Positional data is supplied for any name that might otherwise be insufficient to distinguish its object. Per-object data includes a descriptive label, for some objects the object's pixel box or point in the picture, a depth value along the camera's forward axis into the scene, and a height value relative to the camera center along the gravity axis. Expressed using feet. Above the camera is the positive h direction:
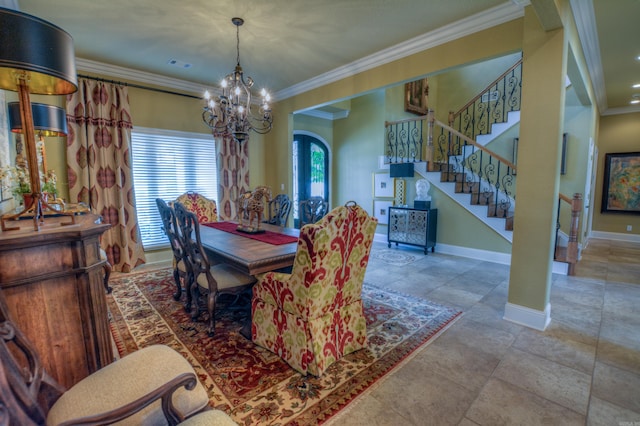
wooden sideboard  3.75 -1.51
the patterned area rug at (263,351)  5.60 -4.21
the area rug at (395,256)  15.85 -4.22
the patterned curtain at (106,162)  12.83 +1.04
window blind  14.89 +0.85
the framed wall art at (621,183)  20.74 -0.08
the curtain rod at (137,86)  13.26 +4.88
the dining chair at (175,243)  8.71 -1.85
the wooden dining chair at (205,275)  7.75 -2.61
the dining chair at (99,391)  2.73 -2.51
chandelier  9.47 +2.60
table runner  8.80 -1.70
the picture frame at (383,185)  20.34 -0.12
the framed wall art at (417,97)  21.75 +6.62
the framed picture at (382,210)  20.67 -1.91
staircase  16.65 +2.04
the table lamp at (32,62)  3.59 +1.68
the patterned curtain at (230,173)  17.08 +0.69
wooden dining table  6.93 -1.76
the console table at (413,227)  17.37 -2.69
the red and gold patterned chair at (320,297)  5.81 -2.57
